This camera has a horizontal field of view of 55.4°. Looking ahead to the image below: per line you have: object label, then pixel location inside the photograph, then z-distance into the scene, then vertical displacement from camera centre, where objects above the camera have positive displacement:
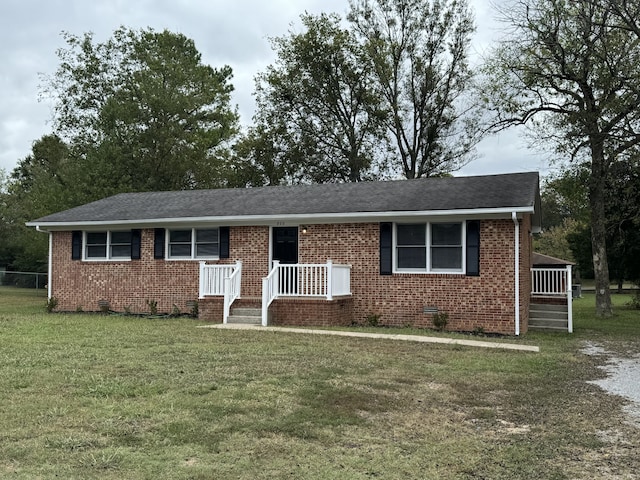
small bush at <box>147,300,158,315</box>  16.64 -1.03
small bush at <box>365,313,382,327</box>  14.74 -1.22
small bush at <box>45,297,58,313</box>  18.00 -1.02
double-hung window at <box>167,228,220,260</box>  16.66 +0.72
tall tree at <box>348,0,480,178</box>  34.06 +11.04
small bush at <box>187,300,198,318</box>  16.17 -1.02
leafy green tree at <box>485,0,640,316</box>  18.38 +6.20
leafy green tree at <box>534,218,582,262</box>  49.42 +2.36
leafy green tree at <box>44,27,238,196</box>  29.48 +8.16
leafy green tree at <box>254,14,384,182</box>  34.97 +9.74
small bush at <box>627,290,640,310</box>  25.83 -1.40
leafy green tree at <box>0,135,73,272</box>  28.39 +3.91
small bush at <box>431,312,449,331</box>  14.03 -1.18
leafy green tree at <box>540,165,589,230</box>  21.61 +3.20
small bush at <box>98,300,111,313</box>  17.41 -1.05
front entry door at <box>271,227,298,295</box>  15.86 +0.64
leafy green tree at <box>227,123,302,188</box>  35.09 +6.38
